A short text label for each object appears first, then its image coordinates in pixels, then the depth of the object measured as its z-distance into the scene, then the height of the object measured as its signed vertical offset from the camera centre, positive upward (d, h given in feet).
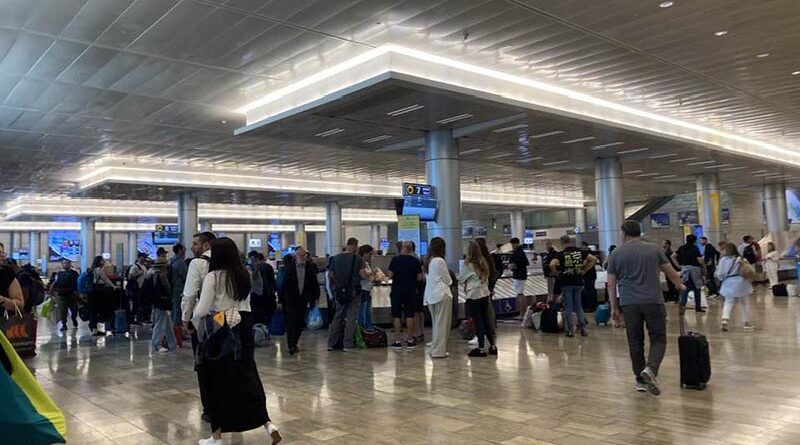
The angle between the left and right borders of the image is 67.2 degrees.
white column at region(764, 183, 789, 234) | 103.91 +5.08
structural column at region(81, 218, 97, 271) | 126.93 +3.96
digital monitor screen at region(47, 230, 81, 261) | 141.28 +3.40
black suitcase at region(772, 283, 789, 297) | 55.57 -5.06
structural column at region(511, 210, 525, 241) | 155.22 +5.40
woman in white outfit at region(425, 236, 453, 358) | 28.17 -2.53
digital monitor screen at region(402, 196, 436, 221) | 44.14 +3.07
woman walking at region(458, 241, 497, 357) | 28.27 -2.19
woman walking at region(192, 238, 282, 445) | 15.02 -2.54
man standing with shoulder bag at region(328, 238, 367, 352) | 30.96 -2.05
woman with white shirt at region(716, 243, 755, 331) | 32.58 -2.30
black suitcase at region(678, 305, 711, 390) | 19.92 -4.05
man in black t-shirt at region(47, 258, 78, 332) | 46.32 -2.27
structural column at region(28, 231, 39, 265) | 158.92 +3.49
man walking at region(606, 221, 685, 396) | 19.70 -1.95
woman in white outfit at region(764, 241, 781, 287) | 61.31 -3.56
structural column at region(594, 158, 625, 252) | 67.00 +4.82
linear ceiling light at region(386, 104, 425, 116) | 40.32 +9.44
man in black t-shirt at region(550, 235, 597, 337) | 33.27 -1.77
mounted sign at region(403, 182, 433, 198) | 44.24 +4.41
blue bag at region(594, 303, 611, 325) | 38.52 -4.68
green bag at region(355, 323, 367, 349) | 32.76 -4.98
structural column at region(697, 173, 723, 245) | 84.69 +5.11
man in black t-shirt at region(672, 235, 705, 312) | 41.65 -1.66
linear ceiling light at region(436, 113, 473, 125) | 43.35 +9.40
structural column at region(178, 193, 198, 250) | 88.38 +5.78
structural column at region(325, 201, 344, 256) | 119.44 +4.94
